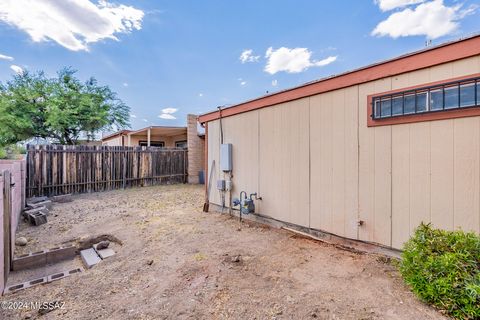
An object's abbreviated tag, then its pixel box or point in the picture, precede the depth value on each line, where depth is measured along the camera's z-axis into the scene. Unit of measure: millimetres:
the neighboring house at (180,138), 10719
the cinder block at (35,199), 6136
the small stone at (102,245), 3408
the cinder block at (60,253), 3094
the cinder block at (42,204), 5555
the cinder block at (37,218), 4535
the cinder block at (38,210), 4812
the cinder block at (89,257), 2938
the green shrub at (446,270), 1603
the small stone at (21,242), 3537
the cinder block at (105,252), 3160
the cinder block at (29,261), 2840
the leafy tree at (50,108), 10398
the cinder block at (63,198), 6887
